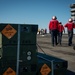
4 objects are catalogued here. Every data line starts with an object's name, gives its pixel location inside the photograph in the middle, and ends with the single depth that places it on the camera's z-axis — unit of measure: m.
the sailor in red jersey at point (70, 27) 10.43
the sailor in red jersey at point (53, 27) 9.79
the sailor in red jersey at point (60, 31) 11.31
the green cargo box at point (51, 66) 3.96
